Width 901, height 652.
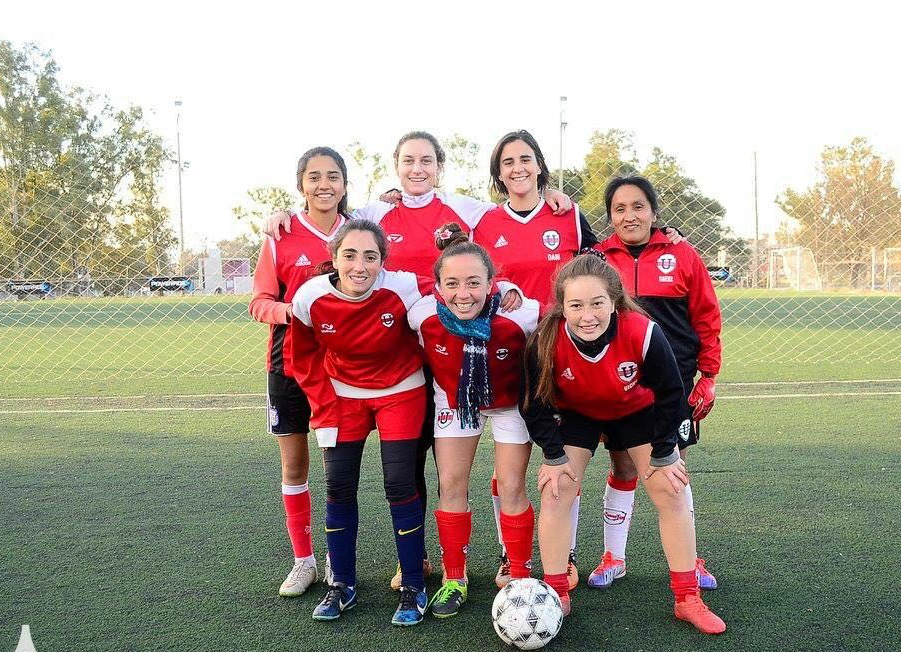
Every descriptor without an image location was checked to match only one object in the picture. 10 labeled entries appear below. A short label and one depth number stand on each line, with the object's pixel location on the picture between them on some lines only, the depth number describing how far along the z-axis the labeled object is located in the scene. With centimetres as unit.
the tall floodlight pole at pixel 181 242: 1162
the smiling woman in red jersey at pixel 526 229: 310
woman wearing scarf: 270
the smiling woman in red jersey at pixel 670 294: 296
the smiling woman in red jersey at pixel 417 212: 316
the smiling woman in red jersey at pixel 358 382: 278
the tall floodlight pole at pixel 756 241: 1247
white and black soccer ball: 243
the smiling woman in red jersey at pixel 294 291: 306
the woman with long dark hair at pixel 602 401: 258
